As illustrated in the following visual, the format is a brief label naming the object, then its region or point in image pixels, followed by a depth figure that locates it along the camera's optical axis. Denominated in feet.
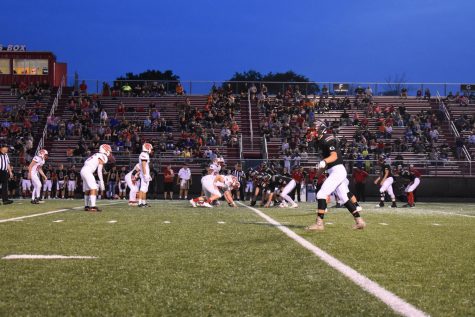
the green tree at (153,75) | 276.39
